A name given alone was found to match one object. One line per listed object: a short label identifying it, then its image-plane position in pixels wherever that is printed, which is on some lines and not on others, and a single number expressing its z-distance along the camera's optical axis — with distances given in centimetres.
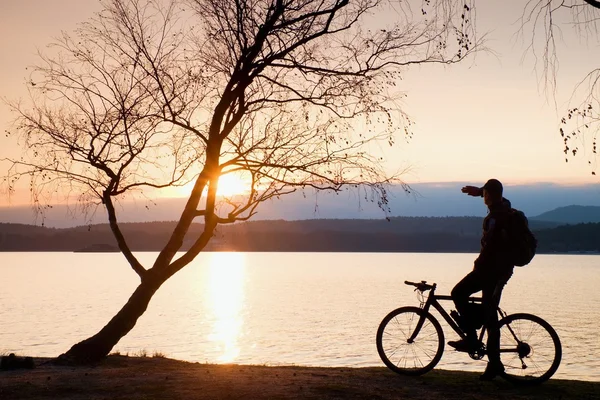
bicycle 1018
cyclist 999
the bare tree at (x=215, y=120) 1412
